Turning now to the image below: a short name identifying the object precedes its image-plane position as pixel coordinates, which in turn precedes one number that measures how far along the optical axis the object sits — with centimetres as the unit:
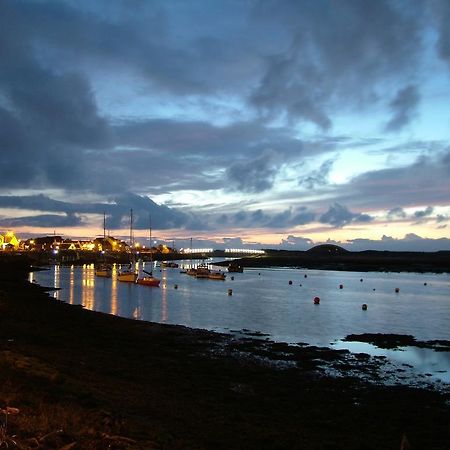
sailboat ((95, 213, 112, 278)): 10426
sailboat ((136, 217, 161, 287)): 8294
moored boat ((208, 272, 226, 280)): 10631
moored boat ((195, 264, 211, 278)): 11085
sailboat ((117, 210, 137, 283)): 8775
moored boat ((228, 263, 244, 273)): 14288
